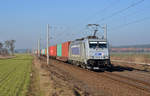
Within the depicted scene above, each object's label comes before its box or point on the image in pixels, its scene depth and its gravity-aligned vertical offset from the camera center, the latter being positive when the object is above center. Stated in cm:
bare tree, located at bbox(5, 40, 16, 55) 12525 +642
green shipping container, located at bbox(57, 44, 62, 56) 4296 +109
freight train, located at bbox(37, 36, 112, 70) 2148 +13
